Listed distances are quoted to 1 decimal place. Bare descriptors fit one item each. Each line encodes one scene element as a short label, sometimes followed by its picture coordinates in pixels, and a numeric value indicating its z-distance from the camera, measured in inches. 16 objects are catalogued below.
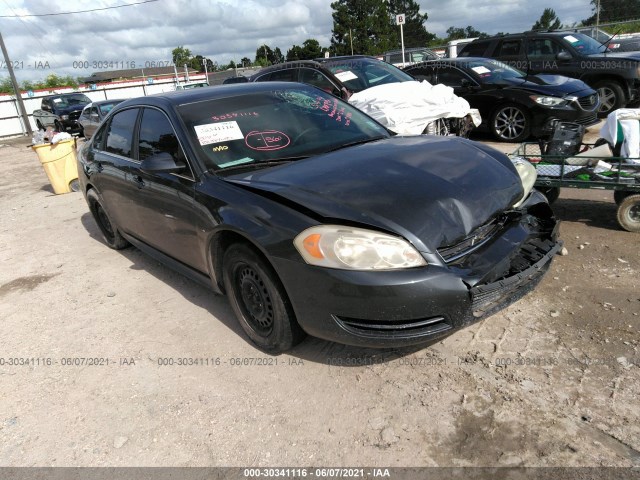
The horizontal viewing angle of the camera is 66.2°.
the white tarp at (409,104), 281.9
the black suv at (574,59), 377.1
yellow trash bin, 350.6
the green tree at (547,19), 3294.8
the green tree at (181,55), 3858.3
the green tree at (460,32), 3766.2
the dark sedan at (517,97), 321.4
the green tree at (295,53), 2701.8
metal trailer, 177.6
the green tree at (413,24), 3346.5
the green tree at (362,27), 2615.7
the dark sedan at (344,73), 330.0
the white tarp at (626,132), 181.2
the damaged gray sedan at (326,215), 98.8
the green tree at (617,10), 2242.9
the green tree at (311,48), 2641.2
